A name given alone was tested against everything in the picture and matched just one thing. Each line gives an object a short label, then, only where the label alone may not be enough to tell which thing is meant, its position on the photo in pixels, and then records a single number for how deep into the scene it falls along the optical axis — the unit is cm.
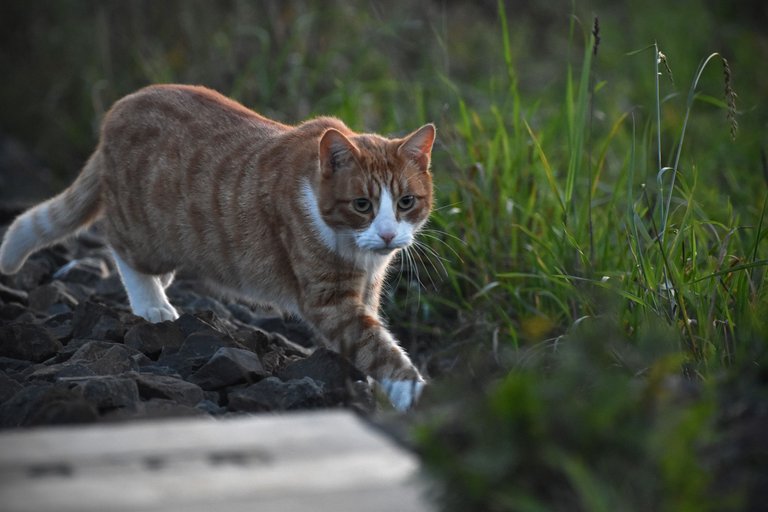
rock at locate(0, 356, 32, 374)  613
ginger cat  691
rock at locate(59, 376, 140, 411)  515
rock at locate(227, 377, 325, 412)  534
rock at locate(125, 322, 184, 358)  641
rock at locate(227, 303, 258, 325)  834
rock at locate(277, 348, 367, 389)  595
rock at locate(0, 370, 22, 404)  543
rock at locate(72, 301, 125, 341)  666
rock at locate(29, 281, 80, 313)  774
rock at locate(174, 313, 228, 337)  670
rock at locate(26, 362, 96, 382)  572
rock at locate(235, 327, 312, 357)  666
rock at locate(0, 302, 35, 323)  734
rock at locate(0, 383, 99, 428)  452
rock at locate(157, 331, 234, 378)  613
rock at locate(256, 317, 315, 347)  800
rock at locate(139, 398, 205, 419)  482
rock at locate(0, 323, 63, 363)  633
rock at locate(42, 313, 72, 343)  679
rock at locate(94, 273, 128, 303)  852
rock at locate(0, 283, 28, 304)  777
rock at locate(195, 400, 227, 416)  533
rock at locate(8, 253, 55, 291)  839
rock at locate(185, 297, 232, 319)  819
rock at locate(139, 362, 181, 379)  597
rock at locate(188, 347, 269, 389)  580
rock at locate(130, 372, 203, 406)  543
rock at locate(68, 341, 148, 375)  588
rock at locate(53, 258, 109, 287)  858
